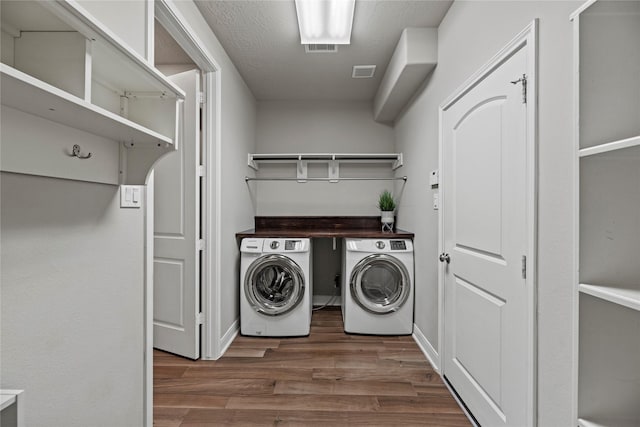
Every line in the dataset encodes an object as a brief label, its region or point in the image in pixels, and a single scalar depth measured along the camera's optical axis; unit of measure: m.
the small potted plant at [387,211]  3.16
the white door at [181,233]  2.21
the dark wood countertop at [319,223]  3.55
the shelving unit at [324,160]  3.28
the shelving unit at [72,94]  0.67
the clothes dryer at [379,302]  2.67
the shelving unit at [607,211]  0.68
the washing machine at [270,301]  2.63
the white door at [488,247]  1.23
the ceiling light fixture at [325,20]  1.82
